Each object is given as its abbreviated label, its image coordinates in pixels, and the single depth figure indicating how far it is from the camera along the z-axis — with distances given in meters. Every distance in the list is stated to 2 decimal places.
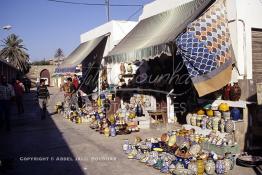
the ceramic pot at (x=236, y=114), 7.69
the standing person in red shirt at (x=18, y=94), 15.97
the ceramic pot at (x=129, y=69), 14.52
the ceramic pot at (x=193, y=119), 8.80
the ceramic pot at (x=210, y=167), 6.17
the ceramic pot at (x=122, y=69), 14.76
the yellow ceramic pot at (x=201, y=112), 8.83
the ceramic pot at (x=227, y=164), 6.24
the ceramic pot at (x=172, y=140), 7.46
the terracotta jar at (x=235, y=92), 7.99
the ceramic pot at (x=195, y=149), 6.77
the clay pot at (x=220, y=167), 6.15
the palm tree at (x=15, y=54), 51.22
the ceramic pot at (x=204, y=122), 8.35
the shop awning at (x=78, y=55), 14.53
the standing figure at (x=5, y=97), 11.40
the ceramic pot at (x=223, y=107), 8.02
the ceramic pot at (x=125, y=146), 7.93
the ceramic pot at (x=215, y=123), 7.92
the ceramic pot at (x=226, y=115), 7.89
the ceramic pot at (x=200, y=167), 6.15
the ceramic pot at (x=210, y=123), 8.11
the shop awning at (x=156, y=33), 8.07
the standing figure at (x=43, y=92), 13.98
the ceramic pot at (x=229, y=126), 7.48
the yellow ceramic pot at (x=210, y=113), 8.47
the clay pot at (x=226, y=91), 8.27
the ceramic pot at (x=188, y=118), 9.07
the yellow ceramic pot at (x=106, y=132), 10.02
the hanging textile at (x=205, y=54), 7.39
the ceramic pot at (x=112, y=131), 9.99
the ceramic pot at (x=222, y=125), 7.68
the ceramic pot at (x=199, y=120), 8.62
